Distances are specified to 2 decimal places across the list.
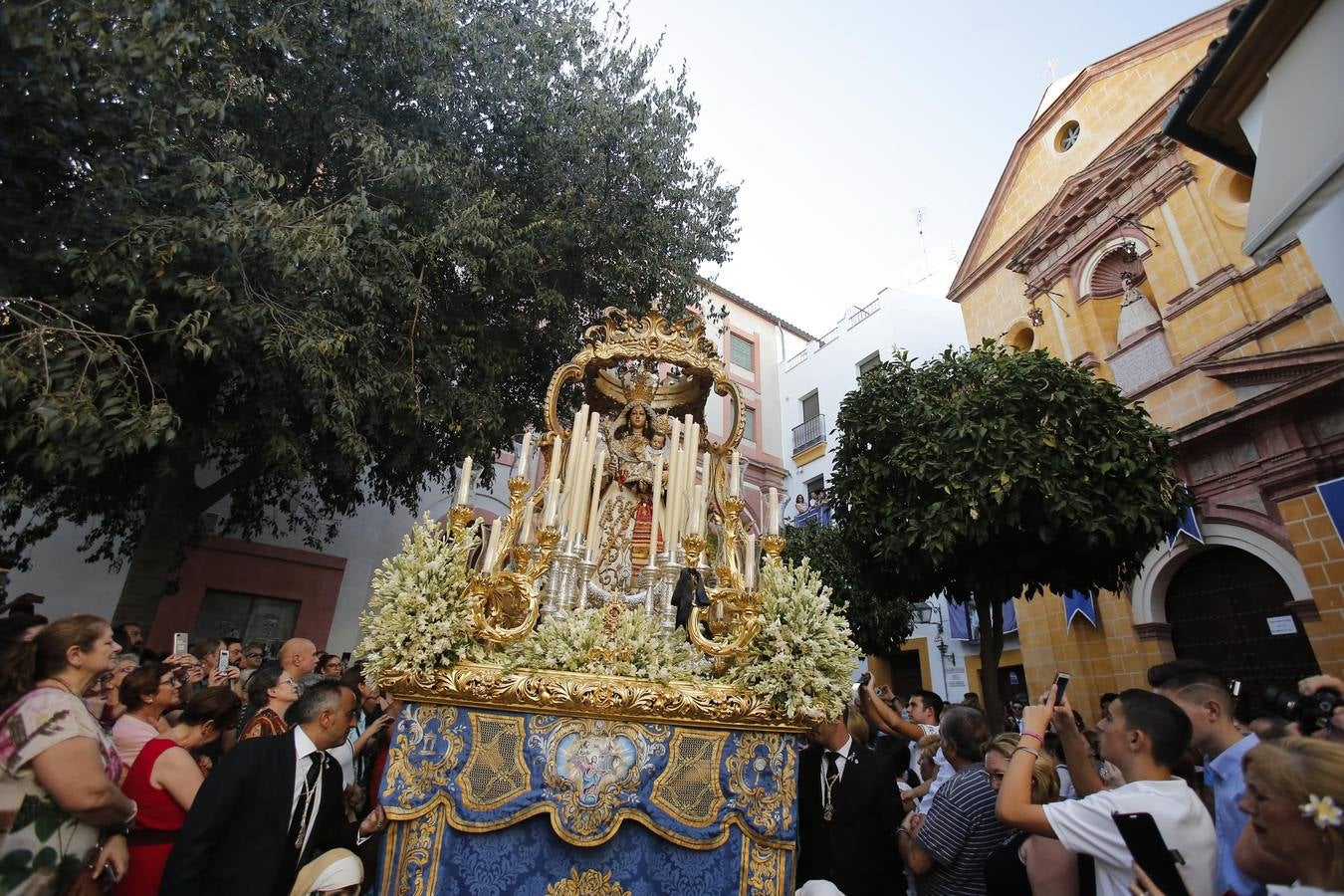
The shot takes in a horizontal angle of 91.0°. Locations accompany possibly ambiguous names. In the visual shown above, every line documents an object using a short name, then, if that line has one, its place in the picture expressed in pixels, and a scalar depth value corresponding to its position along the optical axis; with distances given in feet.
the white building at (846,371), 60.39
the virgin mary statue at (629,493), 15.98
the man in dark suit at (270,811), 7.95
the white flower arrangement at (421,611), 10.36
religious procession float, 9.89
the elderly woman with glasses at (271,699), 11.10
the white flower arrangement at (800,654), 10.65
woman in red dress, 8.89
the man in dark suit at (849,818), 10.59
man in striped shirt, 9.94
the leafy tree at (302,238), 16.83
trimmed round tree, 23.39
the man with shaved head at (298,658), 12.87
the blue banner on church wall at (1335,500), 25.80
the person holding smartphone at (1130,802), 7.06
